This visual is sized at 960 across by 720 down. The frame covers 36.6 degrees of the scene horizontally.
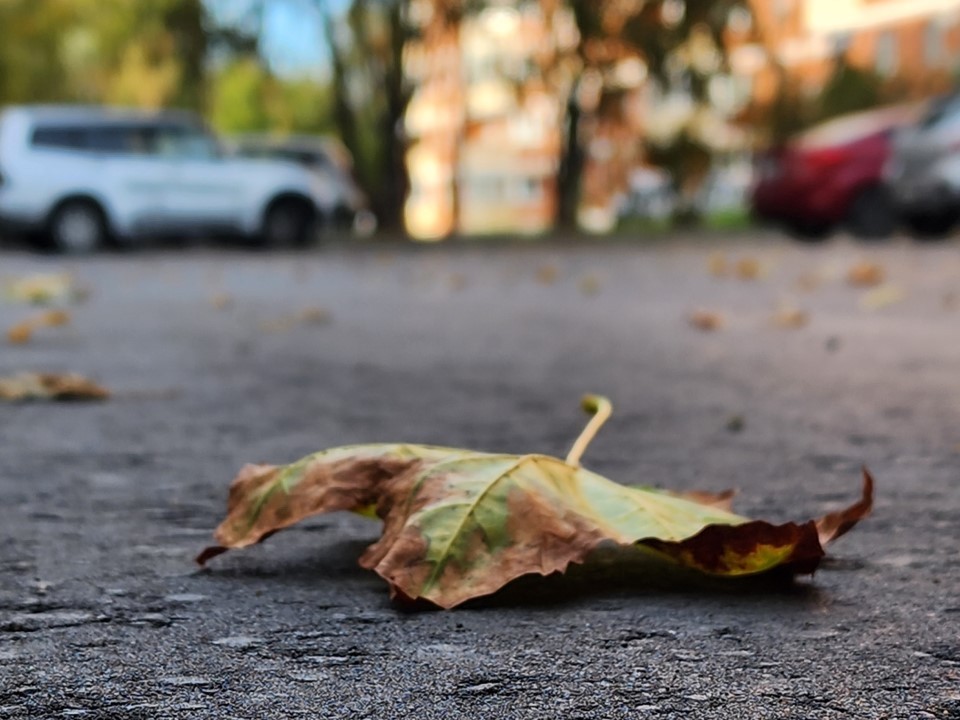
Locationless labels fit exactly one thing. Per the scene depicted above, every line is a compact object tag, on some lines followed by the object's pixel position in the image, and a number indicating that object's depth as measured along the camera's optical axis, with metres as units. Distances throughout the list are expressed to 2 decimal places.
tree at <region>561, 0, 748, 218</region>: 21.53
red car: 16.44
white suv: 16.69
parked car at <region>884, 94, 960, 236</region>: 15.23
